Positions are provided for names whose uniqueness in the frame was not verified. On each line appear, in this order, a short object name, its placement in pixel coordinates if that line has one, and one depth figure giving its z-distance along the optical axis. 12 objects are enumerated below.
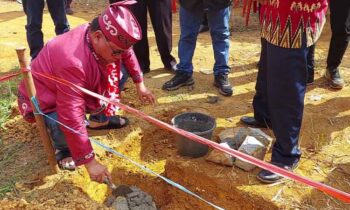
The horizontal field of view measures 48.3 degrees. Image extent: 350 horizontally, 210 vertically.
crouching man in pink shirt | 2.45
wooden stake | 2.63
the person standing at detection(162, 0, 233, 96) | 4.03
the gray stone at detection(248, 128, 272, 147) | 3.31
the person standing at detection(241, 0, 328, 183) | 2.48
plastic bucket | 3.31
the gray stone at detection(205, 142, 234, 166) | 3.16
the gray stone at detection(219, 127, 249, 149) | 3.35
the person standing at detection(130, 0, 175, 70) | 4.48
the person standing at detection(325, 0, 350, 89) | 3.93
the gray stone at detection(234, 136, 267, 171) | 3.11
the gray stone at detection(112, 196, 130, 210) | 3.08
